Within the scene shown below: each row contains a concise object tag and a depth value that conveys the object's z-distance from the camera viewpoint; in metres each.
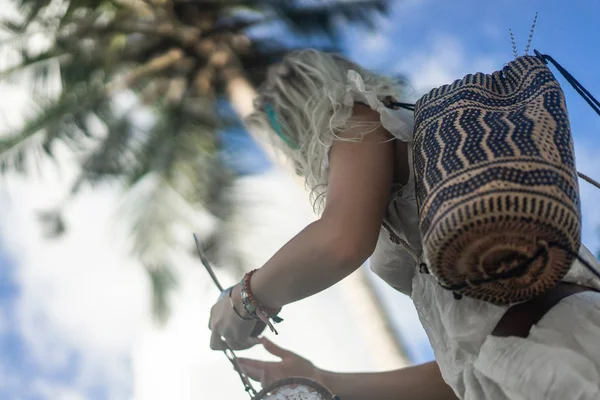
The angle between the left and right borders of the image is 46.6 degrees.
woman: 1.17
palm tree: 8.38
